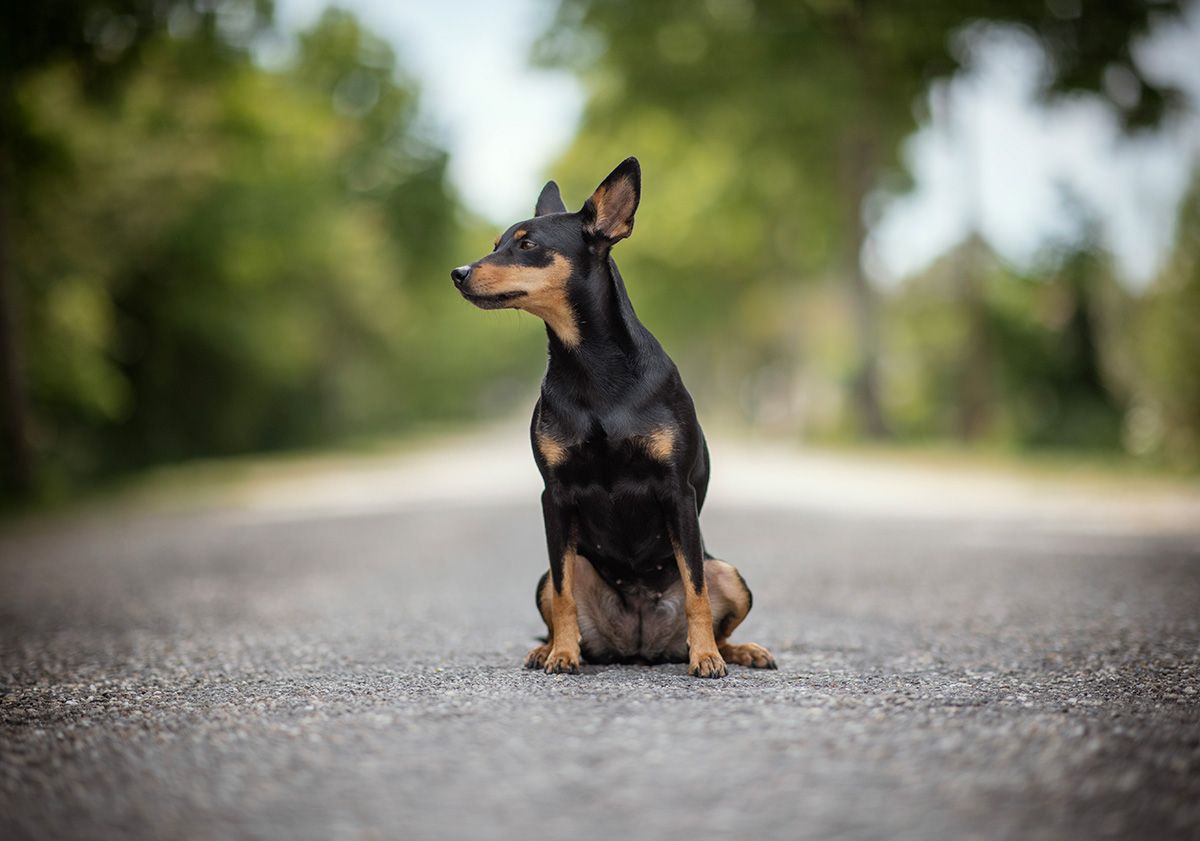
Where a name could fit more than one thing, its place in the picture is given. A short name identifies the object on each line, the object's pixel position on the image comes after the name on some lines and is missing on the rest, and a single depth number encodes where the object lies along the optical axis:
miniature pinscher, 4.07
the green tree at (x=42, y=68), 14.78
